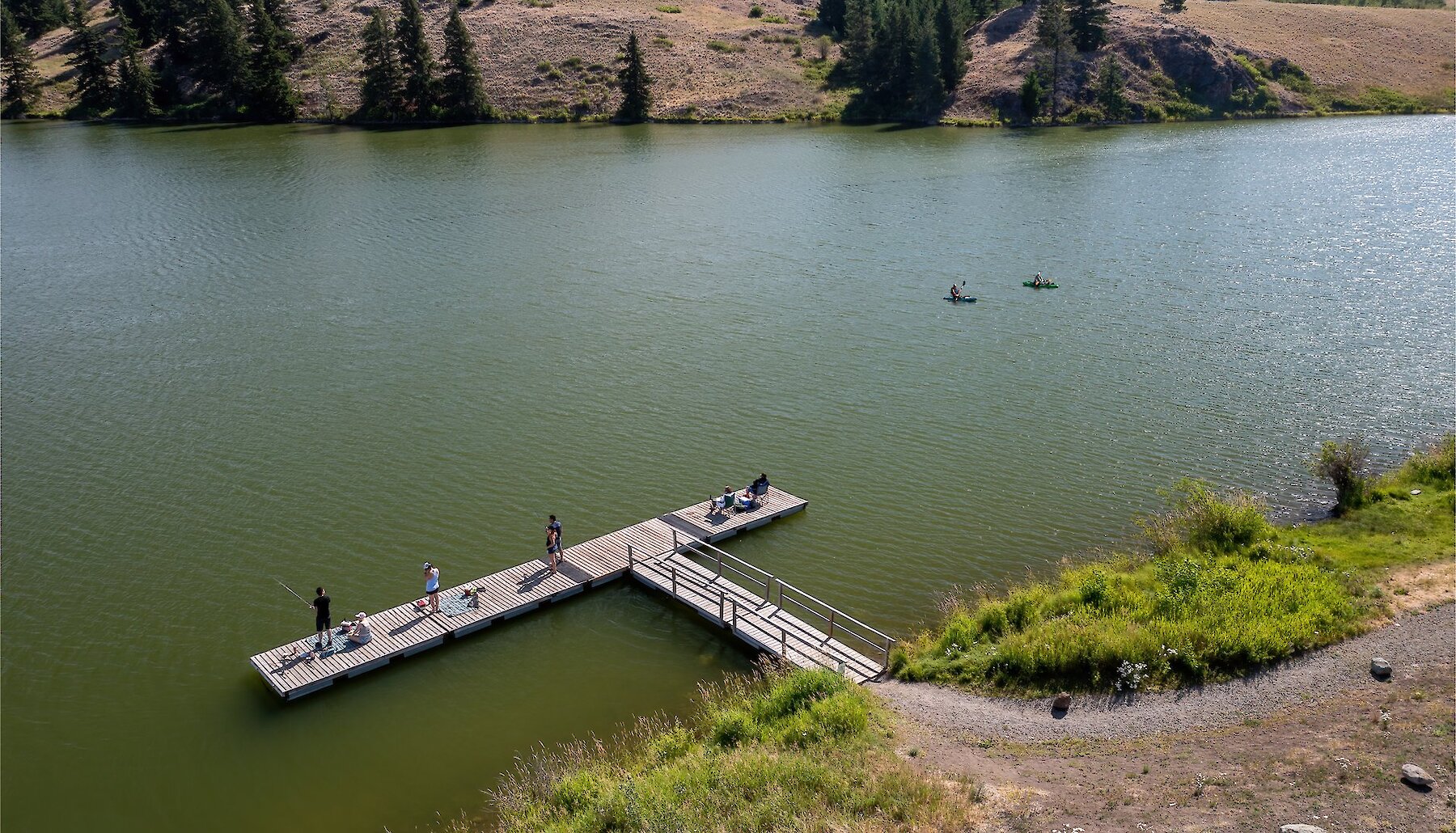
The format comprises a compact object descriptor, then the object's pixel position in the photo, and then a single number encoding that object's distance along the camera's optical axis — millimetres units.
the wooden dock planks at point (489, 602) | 26344
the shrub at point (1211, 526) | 29641
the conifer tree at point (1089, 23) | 132575
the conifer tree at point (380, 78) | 127750
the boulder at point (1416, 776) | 18797
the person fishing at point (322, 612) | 26688
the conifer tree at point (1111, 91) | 127250
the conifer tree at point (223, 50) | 131375
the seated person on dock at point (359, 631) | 27281
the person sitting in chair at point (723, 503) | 34312
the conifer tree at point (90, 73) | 137500
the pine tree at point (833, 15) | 157750
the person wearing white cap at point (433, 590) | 28797
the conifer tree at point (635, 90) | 128875
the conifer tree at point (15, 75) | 137000
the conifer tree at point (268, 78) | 130625
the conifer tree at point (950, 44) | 132125
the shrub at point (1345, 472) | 32688
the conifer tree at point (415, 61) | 129000
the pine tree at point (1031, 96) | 126000
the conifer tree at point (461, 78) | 128000
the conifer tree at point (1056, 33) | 129250
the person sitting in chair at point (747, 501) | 34000
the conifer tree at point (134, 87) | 134375
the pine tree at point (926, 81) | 129750
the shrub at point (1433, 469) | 33469
